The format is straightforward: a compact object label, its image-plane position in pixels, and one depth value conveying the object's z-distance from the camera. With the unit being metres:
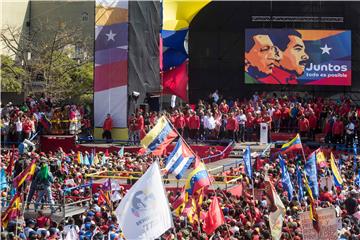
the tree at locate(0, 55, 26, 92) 46.72
